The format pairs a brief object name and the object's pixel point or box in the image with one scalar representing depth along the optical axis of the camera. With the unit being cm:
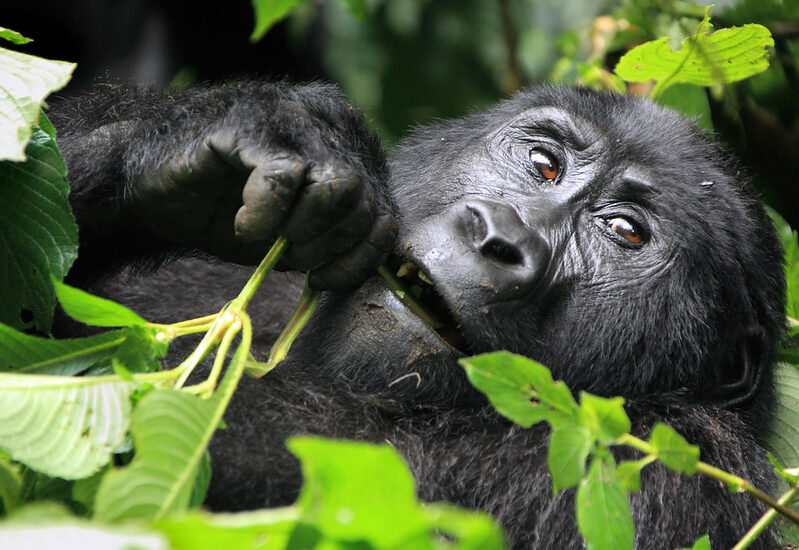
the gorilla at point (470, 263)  365
